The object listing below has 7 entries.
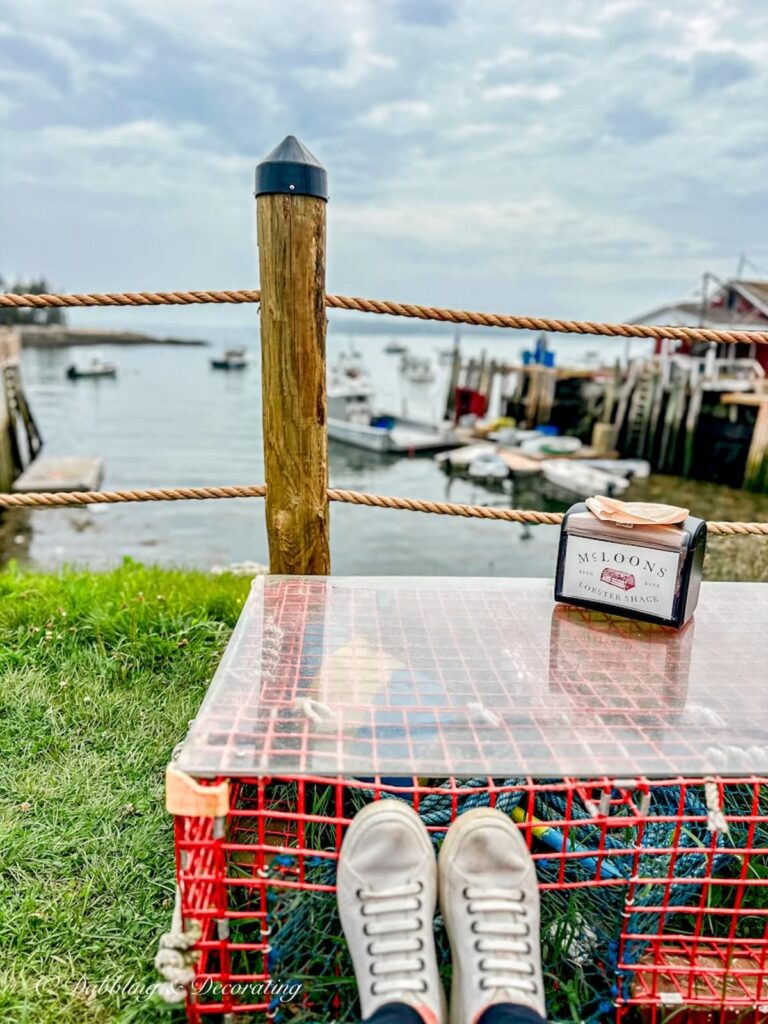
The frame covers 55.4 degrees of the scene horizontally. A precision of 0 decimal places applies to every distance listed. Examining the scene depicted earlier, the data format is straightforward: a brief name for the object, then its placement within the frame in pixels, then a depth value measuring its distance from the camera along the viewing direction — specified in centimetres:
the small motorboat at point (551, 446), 1792
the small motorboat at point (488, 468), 1683
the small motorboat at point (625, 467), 1681
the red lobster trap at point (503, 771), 115
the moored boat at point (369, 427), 2006
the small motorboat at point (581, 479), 1521
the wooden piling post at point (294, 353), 187
